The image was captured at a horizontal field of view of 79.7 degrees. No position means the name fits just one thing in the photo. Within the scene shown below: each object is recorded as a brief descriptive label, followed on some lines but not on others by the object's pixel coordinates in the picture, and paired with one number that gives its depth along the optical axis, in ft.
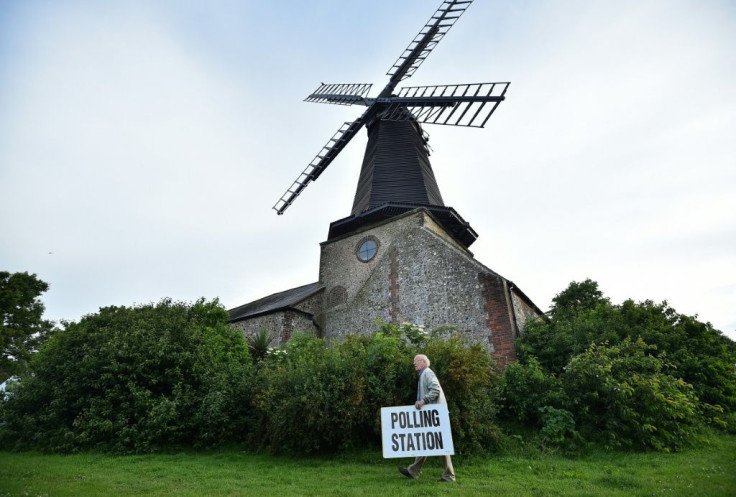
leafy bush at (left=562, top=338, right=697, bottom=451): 27.53
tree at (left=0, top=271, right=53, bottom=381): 76.64
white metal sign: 20.06
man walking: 20.61
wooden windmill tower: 46.57
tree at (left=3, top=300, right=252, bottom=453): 32.99
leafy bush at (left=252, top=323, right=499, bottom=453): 27.22
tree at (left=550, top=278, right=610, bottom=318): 73.20
